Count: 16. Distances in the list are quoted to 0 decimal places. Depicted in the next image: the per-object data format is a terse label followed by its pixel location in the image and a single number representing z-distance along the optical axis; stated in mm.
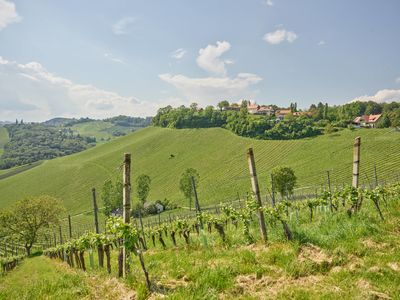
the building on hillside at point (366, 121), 125775
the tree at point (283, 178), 47622
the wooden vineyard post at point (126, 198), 7006
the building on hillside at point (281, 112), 171825
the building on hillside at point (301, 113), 158938
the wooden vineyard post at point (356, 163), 10227
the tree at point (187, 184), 64500
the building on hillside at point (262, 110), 189888
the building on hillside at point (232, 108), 187750
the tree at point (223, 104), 191000
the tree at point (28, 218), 49719
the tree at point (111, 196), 62306
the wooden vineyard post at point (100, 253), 10869
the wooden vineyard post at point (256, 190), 8492
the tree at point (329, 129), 103494
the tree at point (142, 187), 71188
